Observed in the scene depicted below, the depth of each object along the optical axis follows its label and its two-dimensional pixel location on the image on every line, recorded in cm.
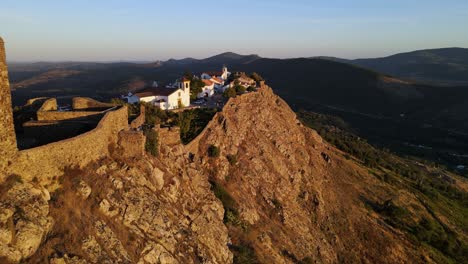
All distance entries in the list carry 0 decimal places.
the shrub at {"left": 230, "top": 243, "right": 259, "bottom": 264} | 2334
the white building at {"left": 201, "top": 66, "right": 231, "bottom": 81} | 7142
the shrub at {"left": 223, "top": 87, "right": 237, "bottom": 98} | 4794
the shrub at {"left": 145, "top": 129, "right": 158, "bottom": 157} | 2265
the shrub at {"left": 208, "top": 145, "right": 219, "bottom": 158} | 3197
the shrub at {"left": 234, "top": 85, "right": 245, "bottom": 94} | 5069
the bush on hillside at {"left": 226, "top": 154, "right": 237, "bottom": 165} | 3384
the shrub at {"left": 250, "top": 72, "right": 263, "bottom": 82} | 6756
